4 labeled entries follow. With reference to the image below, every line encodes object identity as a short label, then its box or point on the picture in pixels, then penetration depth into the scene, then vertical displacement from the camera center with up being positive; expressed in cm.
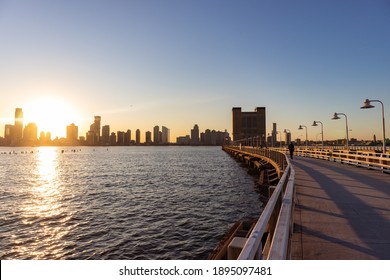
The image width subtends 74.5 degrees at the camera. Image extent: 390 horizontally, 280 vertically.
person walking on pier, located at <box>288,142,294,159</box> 2867 -23
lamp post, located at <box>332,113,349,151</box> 2819 +319
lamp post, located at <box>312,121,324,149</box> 3719 +311
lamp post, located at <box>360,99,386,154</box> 1881 +290
